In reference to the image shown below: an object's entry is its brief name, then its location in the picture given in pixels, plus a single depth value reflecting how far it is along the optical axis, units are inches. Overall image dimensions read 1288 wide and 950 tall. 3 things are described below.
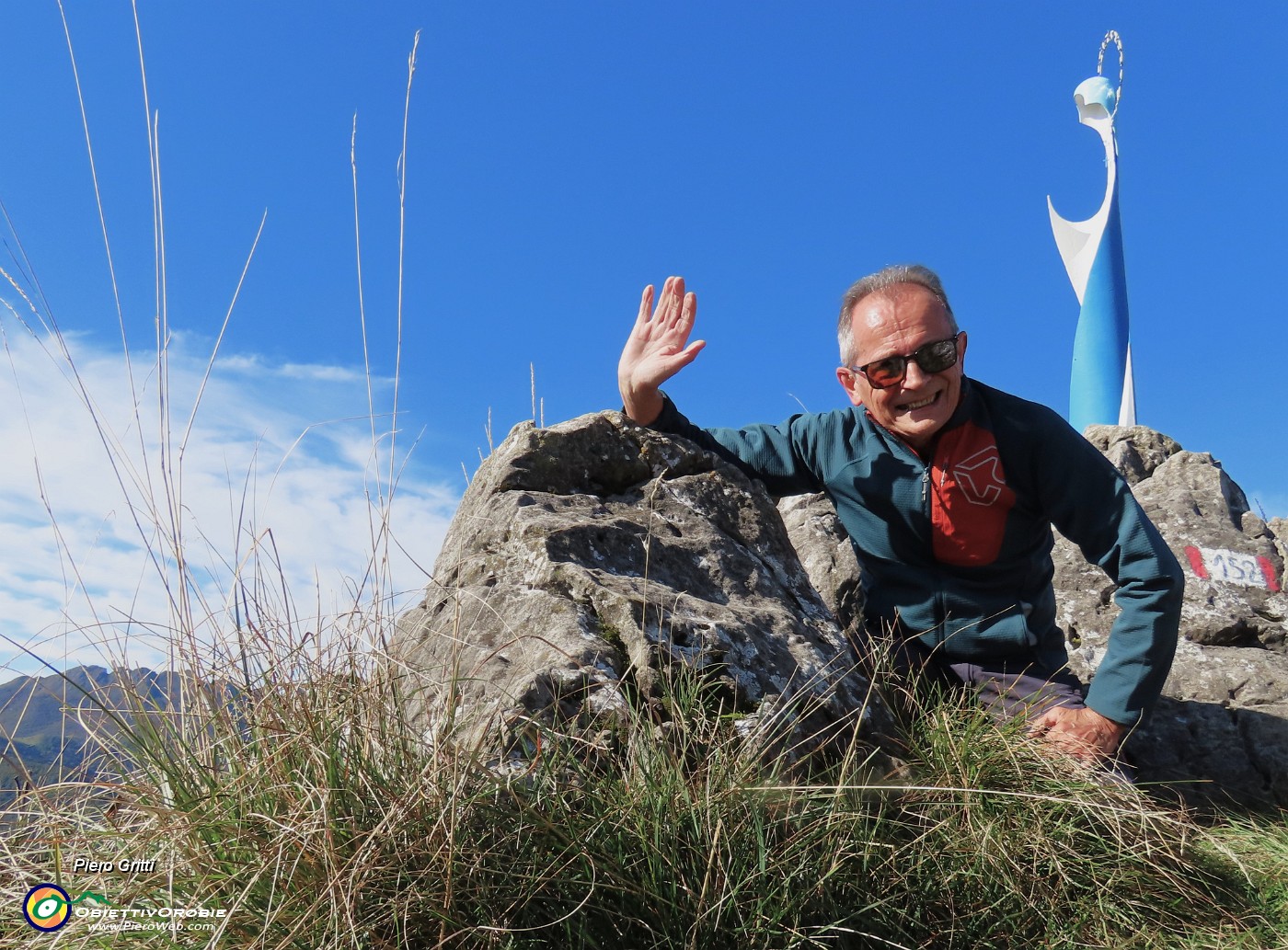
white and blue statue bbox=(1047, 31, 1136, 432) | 729.0
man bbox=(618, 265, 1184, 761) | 128.1
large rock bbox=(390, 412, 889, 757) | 87.4
